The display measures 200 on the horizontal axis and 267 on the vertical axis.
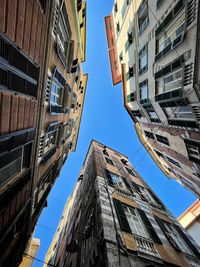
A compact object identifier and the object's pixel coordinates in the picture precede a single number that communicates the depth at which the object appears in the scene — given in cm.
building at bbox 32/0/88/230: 752
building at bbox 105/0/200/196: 697
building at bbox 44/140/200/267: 543
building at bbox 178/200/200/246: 1926
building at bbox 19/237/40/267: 1524
